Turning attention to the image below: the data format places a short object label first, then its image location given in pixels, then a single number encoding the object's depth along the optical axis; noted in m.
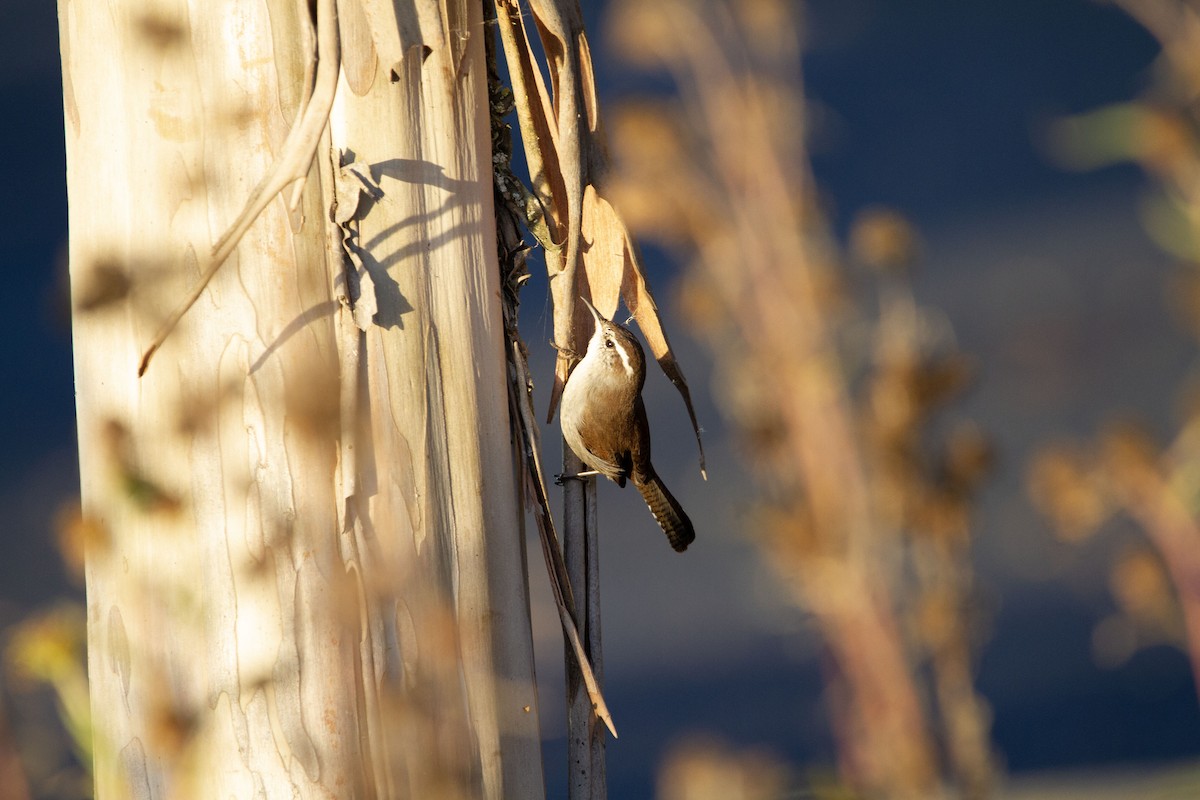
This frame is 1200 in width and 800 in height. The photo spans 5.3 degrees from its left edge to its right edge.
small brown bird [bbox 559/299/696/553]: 5.72
